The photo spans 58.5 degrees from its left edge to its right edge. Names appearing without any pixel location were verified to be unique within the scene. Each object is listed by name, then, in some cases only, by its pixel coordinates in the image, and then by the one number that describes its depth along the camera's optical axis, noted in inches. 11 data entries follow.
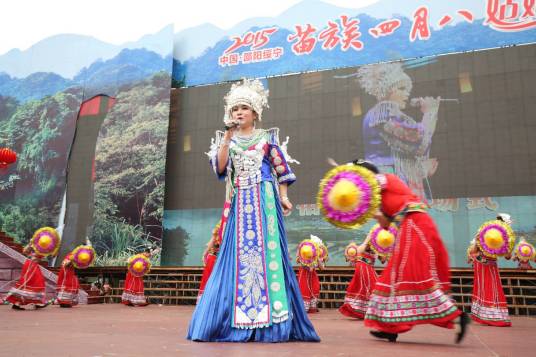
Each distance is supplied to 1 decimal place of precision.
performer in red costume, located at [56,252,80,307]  378.6
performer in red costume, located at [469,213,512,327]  238.5
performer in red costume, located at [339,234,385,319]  244.7
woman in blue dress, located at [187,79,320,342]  118.3
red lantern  364.8
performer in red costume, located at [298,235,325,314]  341.4
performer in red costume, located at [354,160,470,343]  124.0
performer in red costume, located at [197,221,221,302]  289.0
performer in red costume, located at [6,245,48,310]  322.6
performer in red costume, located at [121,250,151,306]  424.8
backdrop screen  489.1
